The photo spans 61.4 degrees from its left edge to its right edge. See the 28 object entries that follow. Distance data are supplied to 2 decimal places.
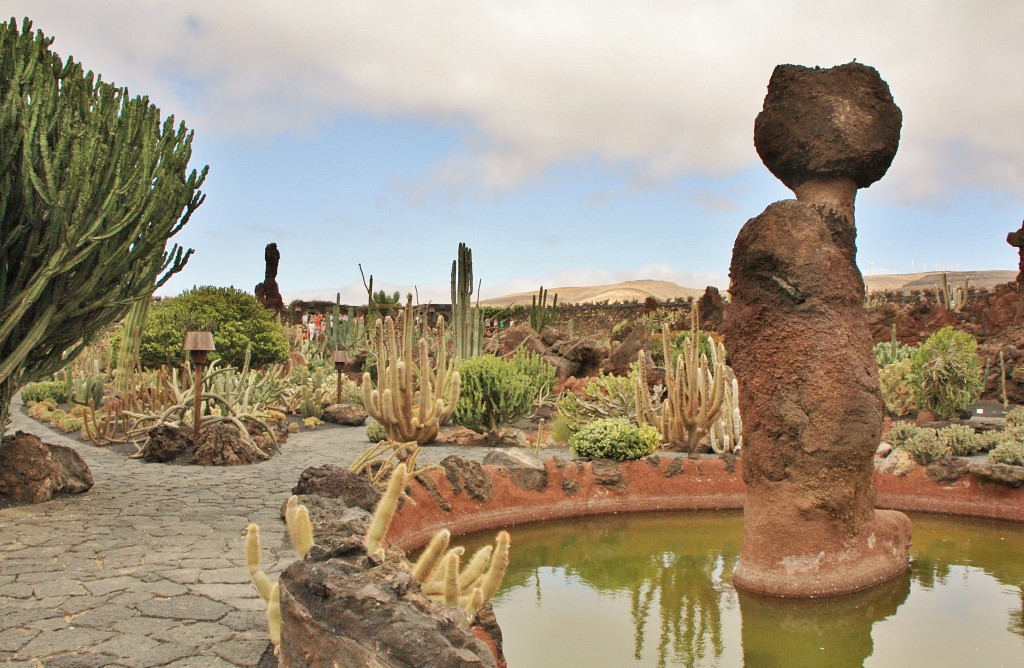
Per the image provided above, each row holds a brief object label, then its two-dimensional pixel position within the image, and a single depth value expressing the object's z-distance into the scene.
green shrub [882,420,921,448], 10.63
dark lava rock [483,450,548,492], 8.09
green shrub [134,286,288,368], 16.64
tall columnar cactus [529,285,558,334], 27.01
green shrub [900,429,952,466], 9.10
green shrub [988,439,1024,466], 8.31
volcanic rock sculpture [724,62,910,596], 5.43
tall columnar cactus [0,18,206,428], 6.59
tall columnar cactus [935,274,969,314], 24.75
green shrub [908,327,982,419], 12.97
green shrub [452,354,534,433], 11.98
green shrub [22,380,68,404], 18.28
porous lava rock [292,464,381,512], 6.58
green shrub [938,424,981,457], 10.66
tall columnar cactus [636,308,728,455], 9.98
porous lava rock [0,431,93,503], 7.05
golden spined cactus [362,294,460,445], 10.52
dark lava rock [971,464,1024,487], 7.84
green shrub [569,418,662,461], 9.07
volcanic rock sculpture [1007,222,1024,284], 21.49
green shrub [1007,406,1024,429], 11.71
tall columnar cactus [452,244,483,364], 15.51
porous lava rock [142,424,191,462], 9.98
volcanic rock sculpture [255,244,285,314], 29.30
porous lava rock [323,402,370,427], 14.55
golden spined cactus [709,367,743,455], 10.53
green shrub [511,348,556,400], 14.89
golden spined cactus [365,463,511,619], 3.03
